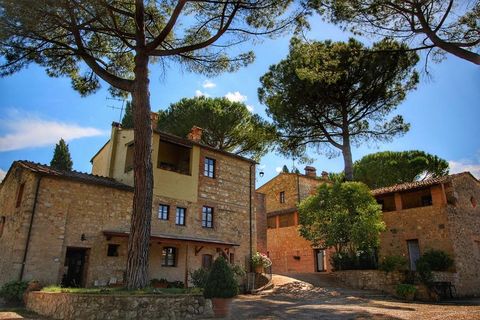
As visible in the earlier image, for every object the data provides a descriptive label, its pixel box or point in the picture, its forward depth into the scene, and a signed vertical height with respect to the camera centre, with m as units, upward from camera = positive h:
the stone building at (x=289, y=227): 23.97 +3.20
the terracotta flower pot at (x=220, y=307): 9.45 -0.71
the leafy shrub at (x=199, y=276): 11.70 +0.02
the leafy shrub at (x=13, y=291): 11.82 -0.45
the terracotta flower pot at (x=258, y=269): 18.97 +0.38
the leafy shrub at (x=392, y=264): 16.88 +0.61
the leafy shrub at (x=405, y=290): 15.15 -0.45
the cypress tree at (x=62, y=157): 27.05 +8.14
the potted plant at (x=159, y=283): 14.88 -0.24
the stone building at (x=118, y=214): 13.12 +2.41
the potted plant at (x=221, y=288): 9.46 -0.26
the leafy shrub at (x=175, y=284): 15.26 -0.28
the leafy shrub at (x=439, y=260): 17.91 +0.80
